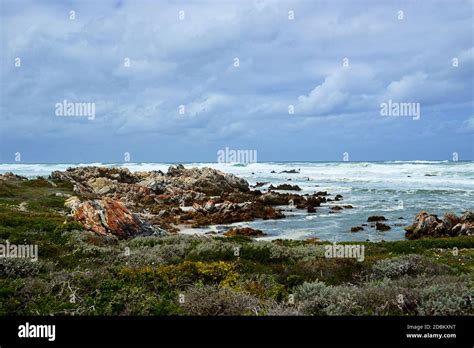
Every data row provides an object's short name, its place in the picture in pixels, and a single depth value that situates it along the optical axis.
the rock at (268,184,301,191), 66.14
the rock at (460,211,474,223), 29.25
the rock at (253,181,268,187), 78.84
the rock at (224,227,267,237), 29.69
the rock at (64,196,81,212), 32.30
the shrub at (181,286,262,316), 7.91
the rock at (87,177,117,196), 55.50
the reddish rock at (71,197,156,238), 20.95
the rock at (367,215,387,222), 34.08
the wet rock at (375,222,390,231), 30.14
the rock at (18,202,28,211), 28.33
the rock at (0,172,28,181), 52.70
